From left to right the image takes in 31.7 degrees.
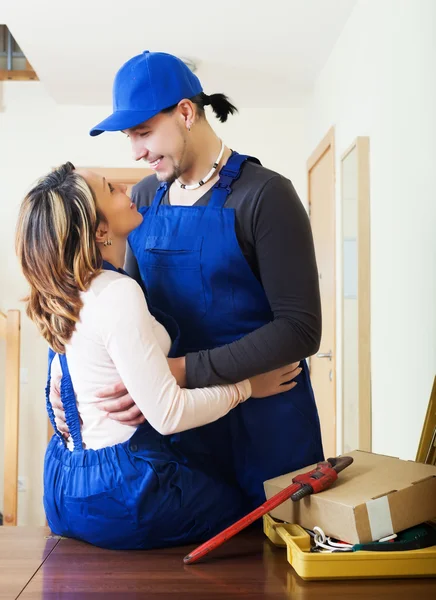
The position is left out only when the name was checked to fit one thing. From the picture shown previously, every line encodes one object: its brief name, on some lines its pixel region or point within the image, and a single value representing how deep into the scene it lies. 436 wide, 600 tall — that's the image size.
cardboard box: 1.23
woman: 1.33
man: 1.52
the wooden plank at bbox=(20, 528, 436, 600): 1.16
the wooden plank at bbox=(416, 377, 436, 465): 1.62
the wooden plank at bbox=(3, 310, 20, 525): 4.18
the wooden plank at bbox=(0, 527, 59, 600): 1.21
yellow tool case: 1.22
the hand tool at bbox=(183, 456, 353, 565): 1.29
